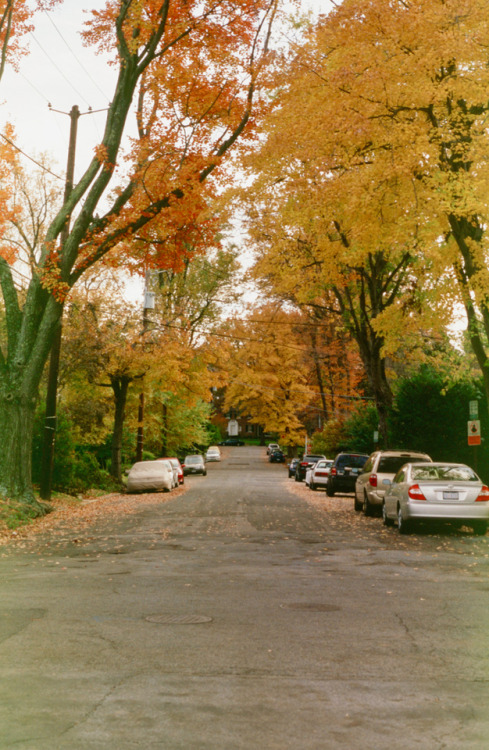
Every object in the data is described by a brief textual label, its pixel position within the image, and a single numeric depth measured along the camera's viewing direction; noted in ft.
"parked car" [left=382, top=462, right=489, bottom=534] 53.01
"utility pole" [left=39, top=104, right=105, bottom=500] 77.19
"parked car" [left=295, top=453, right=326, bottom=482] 165.17
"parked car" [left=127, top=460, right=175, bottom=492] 109.09
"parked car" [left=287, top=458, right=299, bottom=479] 180.34
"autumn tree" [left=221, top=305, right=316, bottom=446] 215.10
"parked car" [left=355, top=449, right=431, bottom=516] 70.28
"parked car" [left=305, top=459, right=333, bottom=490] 129.77
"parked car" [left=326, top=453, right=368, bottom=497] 104.78
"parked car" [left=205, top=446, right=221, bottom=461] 281.74
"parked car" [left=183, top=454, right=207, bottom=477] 188.85
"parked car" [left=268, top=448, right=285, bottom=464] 286.87
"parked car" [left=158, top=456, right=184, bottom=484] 136.03
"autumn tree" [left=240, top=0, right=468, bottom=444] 58.59
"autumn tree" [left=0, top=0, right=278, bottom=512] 61.67
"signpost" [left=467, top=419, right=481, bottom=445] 65.00
